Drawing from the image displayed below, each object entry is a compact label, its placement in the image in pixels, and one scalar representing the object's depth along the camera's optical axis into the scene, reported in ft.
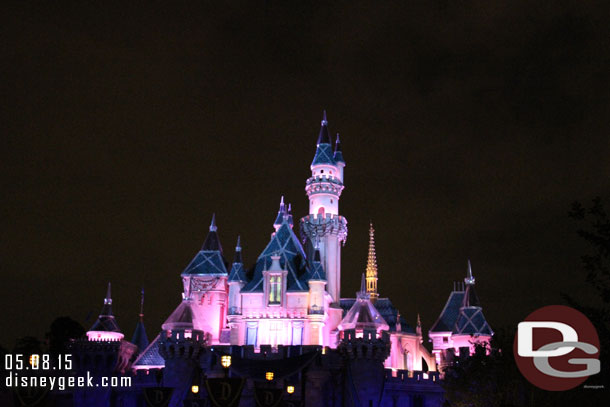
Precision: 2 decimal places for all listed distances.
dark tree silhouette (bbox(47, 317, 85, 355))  257.14
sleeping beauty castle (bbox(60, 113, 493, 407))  155.63
